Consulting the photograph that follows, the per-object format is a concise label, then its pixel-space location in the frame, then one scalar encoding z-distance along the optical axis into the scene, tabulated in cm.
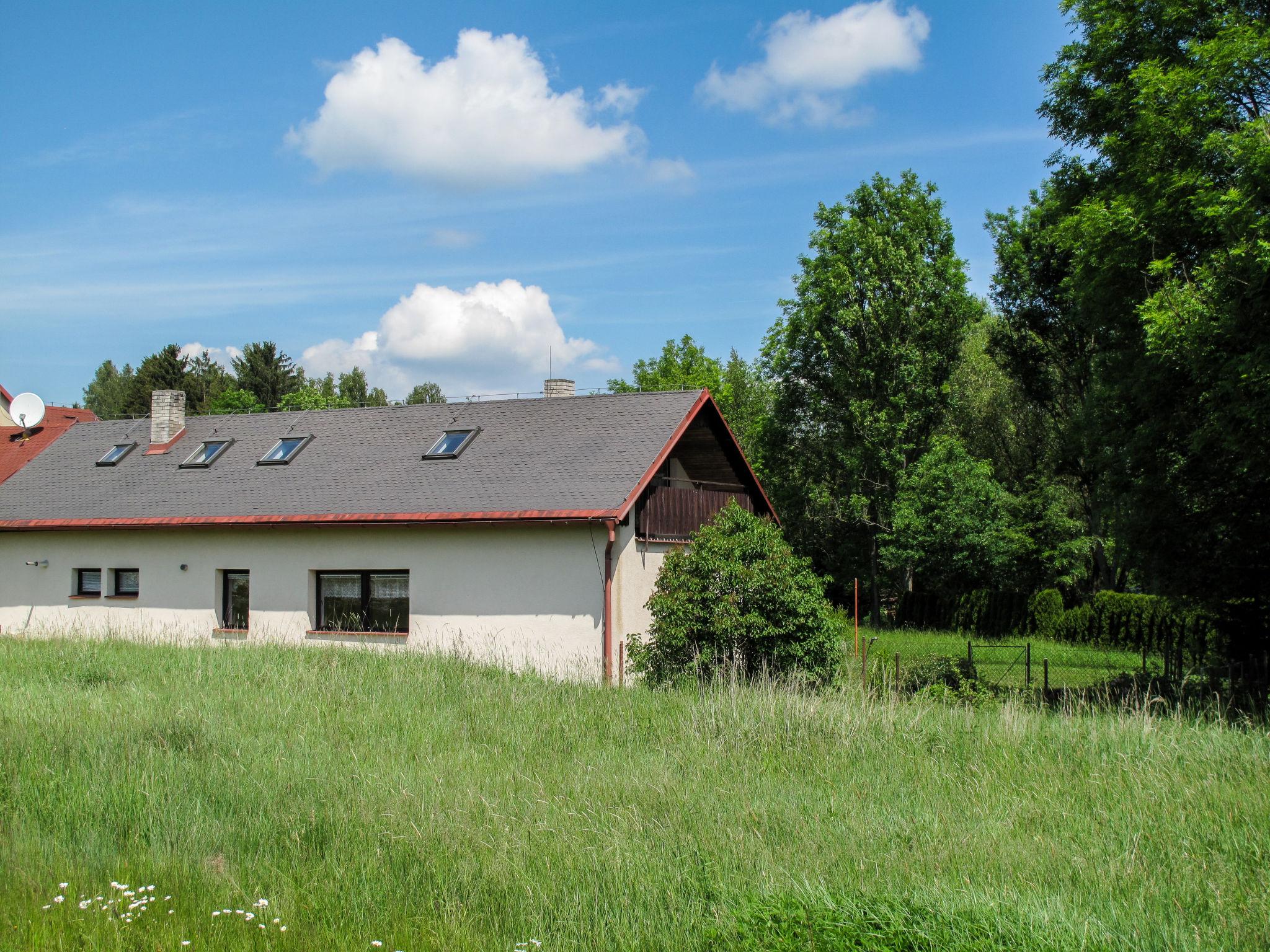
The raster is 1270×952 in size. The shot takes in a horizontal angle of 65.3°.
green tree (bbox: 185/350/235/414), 6066
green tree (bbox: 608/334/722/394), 4881
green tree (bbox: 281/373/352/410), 5694
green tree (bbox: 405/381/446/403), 9112
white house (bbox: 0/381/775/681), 1700
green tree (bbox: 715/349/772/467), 4816
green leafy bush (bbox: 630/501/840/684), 1534
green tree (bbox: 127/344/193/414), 5984
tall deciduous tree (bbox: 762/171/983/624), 3434
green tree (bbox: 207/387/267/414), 5853
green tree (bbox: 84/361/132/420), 7538
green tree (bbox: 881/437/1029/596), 3038
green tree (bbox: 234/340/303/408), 6494
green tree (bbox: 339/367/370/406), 8219
